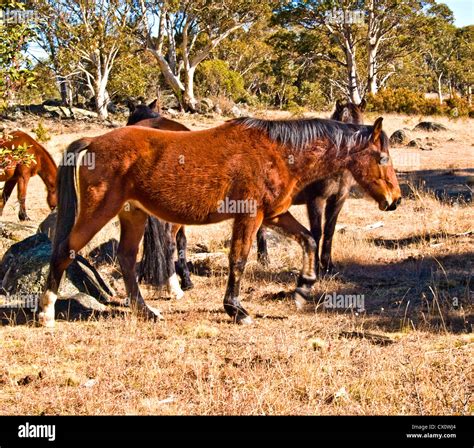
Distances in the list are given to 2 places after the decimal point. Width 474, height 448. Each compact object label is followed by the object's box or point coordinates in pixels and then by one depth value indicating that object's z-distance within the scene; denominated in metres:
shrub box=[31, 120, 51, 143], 23.11
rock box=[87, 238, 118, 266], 9.68
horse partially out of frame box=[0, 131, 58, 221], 13.95
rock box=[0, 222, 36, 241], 10.65
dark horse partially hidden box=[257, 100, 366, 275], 9.00
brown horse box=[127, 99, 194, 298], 8.17
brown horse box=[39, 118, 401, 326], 6.52
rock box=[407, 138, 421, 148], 23.44
